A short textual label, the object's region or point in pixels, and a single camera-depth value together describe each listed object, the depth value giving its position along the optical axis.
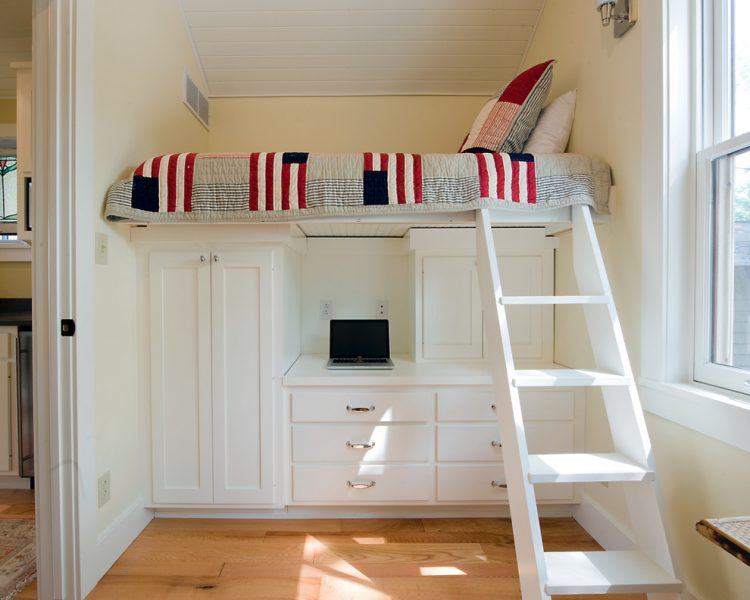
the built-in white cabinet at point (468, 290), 2.17
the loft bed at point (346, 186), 1.63
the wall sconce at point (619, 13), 1.56
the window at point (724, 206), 1.25
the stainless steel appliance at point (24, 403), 2.21
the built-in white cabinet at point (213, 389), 1.88
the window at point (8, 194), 2.82
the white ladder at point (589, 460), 1.16
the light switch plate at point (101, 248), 1.59
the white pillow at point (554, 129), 1.92
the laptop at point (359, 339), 2.33
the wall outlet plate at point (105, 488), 1.60
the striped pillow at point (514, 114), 1.83
